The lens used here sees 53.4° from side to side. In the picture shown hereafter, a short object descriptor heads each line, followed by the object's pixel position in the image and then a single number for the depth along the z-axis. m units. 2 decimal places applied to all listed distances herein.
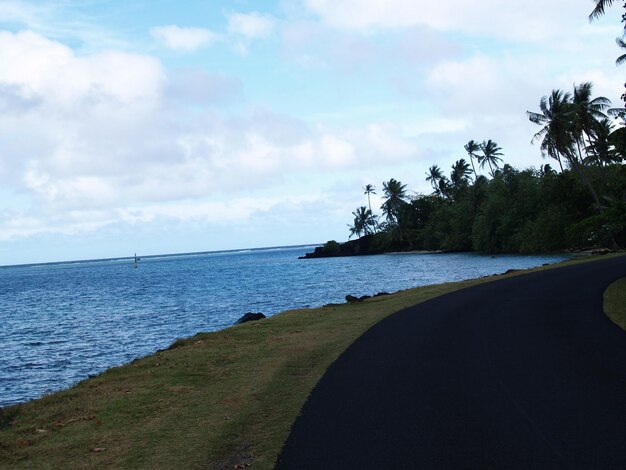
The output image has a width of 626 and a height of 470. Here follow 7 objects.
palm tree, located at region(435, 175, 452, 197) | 122.25
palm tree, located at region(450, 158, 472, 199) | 114.69
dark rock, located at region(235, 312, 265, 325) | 25.25
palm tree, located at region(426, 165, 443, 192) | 122.31
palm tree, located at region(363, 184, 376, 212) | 144.75
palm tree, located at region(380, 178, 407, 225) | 122.69
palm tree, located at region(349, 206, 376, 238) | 150.45
